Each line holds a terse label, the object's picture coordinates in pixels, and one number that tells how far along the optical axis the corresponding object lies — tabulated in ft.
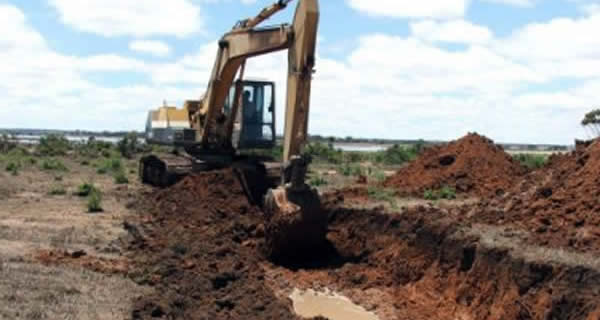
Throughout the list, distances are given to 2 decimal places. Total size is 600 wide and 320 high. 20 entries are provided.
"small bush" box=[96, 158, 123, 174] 109.73
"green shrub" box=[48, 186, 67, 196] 75.05
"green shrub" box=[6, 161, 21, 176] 96.99
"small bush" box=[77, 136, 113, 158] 164.66
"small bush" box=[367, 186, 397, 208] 60.95
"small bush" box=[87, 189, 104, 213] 62.75
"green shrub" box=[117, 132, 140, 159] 162.97
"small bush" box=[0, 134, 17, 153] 168.70
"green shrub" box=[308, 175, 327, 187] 83.25
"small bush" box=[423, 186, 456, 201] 62.87
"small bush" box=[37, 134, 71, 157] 160.45
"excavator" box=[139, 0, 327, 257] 45.09
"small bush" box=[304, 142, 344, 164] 156.77
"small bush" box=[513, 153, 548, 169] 107.43
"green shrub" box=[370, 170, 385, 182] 83.75
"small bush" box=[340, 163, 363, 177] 109.07
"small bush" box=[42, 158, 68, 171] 109.50
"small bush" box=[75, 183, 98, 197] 75.17
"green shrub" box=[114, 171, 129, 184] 90.13
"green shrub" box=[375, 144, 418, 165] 156.51
